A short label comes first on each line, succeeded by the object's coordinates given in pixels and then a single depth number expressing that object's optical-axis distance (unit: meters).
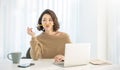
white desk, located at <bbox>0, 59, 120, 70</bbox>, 1.36
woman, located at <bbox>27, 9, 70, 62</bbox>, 1.97
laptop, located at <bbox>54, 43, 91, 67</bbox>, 1.38
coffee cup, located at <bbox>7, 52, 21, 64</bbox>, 1.53
